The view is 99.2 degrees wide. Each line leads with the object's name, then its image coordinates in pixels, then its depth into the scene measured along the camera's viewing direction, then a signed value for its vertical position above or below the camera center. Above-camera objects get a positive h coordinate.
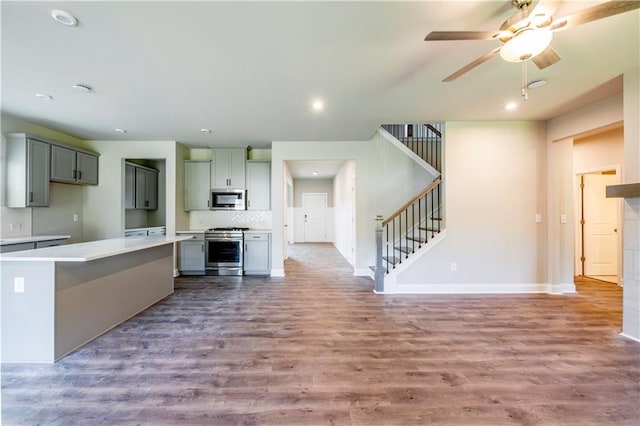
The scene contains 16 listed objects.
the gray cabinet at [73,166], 4.21 +0.78
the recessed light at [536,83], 2.85 +1.40
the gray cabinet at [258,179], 5.53 +0.70
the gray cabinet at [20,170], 3.77 +0.60
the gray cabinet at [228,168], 5.50 +0.91
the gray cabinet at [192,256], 5.21 -0.82
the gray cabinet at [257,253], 5.23 -0.76
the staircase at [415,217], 4.21 -0.07
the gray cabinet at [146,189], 5.57 +0.52
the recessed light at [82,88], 2.87 +1.34
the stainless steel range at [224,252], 5.20 -0.74
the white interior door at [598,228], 5.17 -0.26
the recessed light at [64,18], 1.84 +1.35
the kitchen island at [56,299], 2.25 -0.77
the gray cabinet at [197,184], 5.52 +0.59
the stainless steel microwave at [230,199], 5.48 +0.29
